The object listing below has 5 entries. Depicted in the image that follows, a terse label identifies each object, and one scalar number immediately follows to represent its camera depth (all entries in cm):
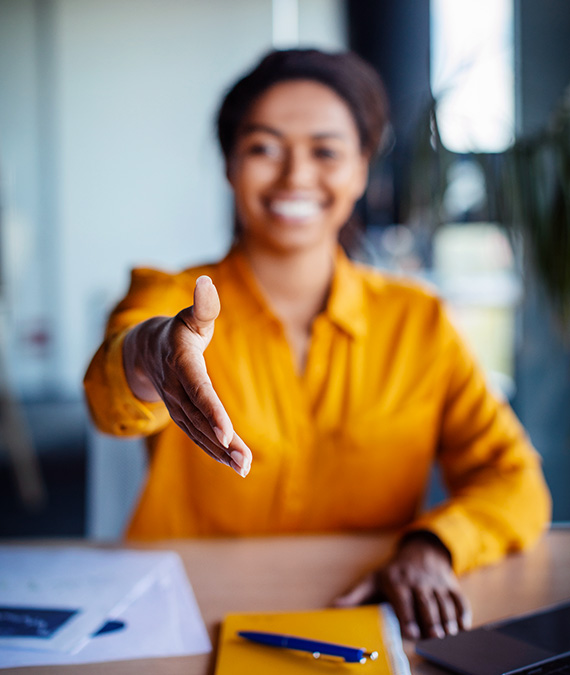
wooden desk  81
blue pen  65
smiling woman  113
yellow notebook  65
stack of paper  71
